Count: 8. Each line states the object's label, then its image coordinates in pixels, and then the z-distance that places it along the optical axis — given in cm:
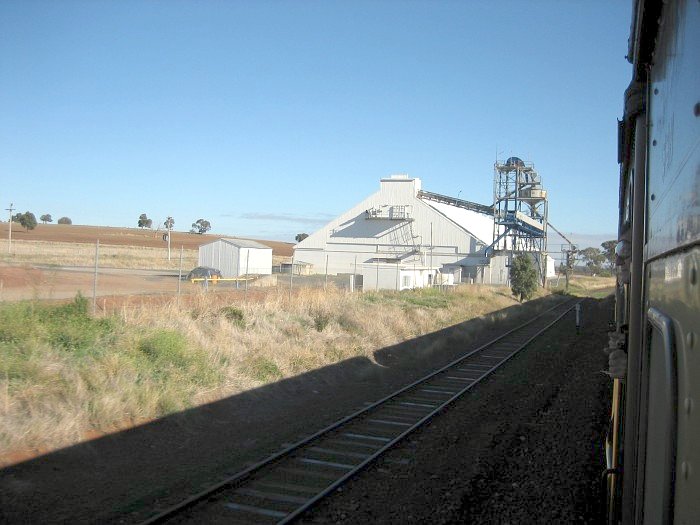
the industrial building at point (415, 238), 6134
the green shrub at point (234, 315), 1662
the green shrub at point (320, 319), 1934
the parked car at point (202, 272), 4081
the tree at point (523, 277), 4603
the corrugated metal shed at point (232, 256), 4528
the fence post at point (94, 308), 1319
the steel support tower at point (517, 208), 5897
